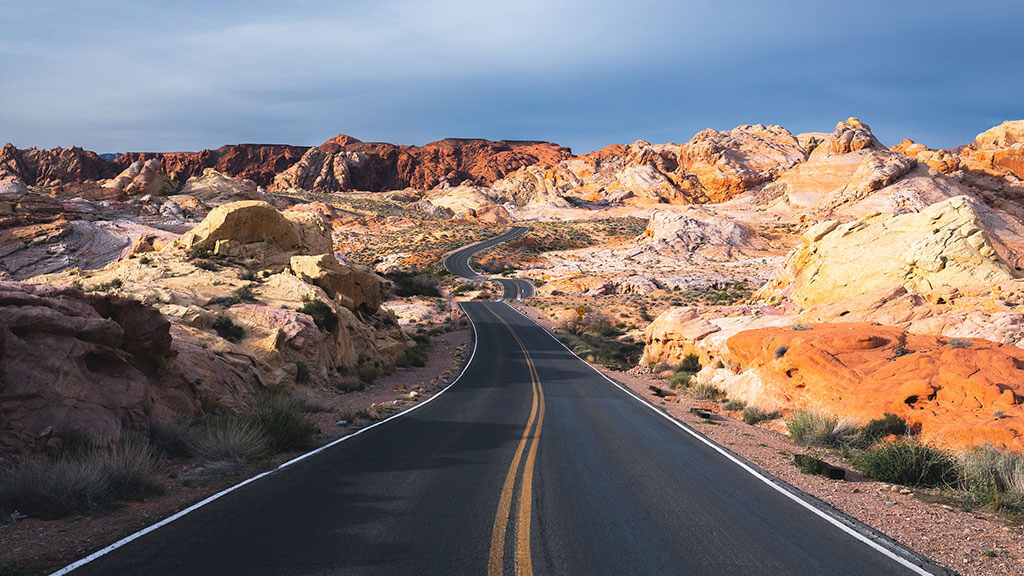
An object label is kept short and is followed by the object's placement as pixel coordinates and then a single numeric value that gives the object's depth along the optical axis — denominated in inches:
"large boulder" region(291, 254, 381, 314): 863.7
